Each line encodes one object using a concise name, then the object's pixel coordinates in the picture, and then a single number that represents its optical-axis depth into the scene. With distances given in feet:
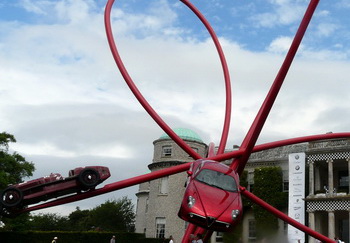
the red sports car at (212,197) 45.42
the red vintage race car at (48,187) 59.30
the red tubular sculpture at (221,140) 53.88
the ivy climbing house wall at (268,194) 145.59
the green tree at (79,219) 307.37
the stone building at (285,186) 138.41
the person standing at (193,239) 49.14
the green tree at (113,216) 270.67
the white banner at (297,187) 136.12
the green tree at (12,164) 153.48
